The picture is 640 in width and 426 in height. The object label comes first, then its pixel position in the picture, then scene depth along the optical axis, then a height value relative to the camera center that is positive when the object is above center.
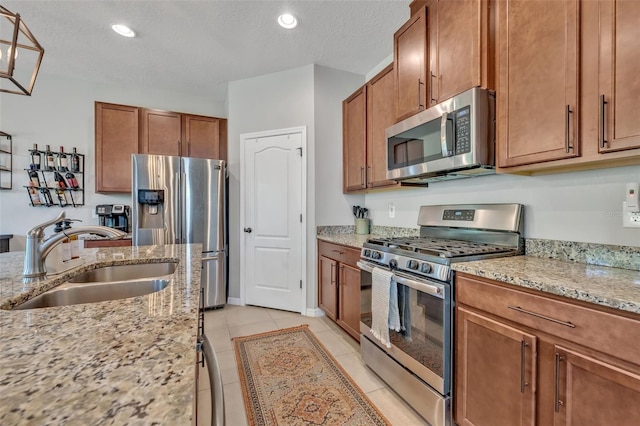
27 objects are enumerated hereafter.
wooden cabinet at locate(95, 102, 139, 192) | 3.48 +0.82
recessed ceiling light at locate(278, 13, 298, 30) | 2.43 +1.64
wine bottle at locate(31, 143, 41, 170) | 3.43 +0.64
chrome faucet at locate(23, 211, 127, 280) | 1.11 -0.15
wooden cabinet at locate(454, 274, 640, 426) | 0.92 -0.56
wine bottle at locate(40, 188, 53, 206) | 3.47 +0.17
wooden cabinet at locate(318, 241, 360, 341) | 2.44 -0.69
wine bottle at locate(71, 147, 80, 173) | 3.59 +0.61
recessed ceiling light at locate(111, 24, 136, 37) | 2.58 +1.65
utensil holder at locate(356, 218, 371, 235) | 3.24 -0.15
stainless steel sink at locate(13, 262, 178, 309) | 1.10 -0.33
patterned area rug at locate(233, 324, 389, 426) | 1.64 -1.15
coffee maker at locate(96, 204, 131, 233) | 3.57 -0.06
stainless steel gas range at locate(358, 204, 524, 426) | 1.48 -0.48
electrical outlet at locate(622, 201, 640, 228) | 1.28 -0.03
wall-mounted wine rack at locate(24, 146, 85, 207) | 3.44 +0.40
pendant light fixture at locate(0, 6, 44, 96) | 1.15 +1.58
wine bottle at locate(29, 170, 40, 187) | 3.42 +0.40
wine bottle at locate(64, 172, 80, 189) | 3.57 +0.39
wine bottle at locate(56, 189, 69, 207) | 3.51 +0.18
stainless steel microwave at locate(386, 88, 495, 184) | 1.62 +0.45
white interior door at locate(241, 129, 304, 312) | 3.25 -0.10
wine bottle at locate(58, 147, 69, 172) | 3.52 +0.60
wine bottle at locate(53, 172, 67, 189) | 3.51 +0.38
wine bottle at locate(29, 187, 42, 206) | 3.41 +0.17
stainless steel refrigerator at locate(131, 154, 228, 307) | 3.18 +0.05
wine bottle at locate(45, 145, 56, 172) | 3.48 +0.61
